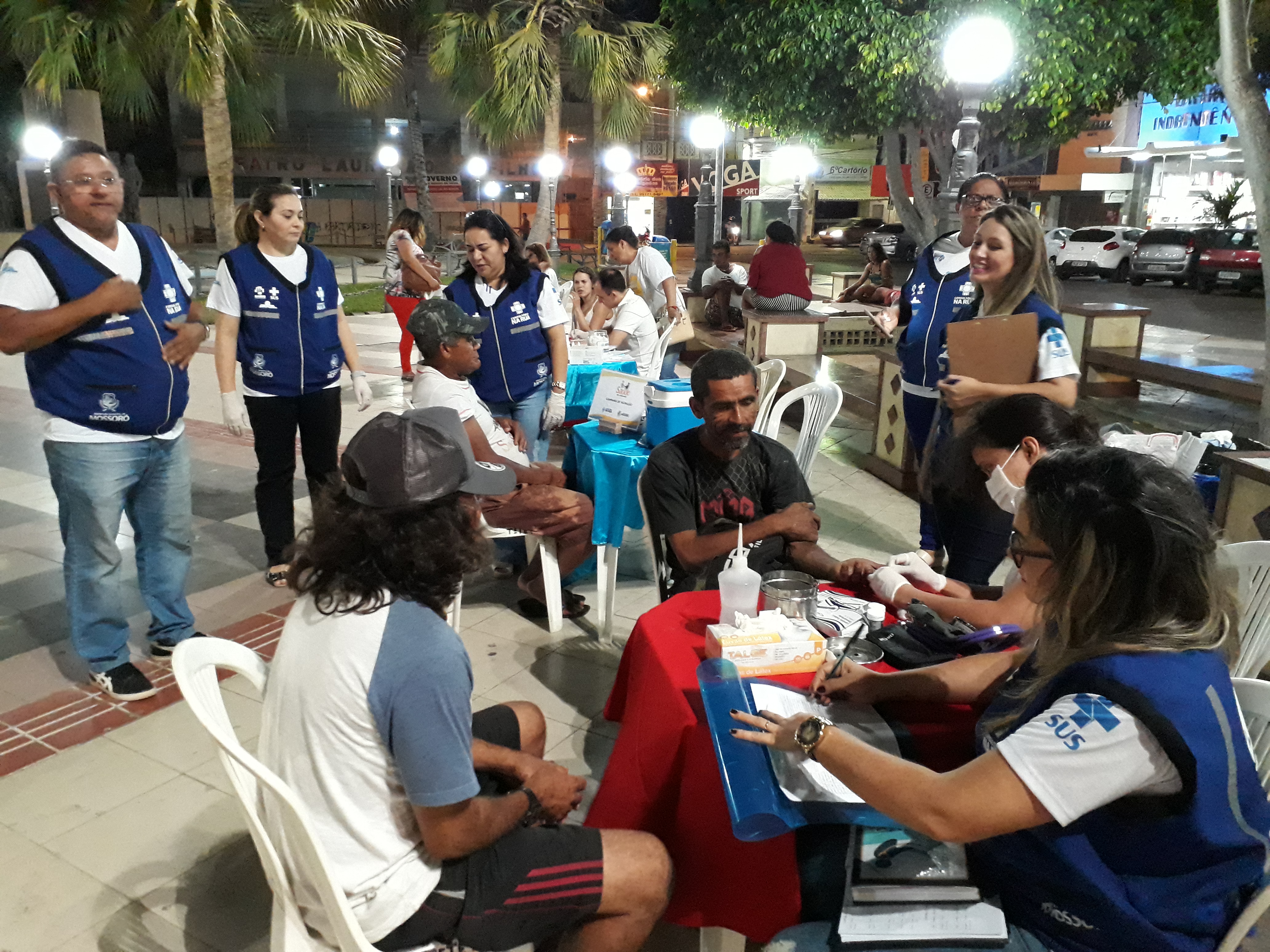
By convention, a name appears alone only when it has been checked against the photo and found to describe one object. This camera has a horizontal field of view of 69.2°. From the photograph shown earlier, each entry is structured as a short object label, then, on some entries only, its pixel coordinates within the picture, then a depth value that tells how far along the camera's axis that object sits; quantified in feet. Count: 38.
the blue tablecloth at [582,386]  20.11
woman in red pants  28.78
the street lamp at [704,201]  51.08
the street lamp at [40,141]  47.65
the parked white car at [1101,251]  75.77
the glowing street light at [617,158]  63.67
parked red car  63.67
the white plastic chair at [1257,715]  6.25
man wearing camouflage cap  13.00
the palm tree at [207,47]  35.68
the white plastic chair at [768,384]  15.85
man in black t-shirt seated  10.09
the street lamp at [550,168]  54.54
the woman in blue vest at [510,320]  15.57
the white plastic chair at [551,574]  14.03
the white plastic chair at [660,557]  11.02
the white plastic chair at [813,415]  14.66
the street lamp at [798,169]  62.85
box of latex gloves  6.91
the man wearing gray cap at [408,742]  5.30
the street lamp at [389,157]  65.87
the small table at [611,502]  13.83
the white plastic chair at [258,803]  5.09
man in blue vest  10.63
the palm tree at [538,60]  51.24
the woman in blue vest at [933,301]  14.10
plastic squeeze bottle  7.34
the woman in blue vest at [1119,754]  4.53
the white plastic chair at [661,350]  23.90
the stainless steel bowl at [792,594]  7.52
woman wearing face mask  8.14
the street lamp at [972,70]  19.63
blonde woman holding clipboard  11.14
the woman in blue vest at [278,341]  14.20
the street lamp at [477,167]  85.71
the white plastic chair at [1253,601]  8.63
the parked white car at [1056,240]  79.61
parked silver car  68.08
